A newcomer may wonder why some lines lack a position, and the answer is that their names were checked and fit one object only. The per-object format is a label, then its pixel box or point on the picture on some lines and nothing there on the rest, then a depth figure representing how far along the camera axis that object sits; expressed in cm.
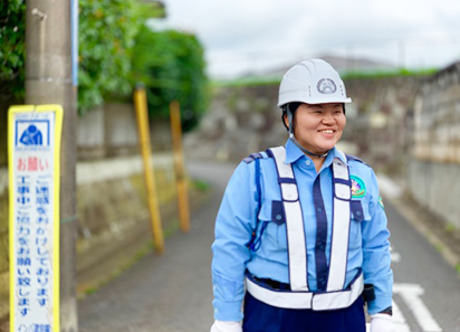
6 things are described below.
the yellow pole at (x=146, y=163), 798
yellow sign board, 356
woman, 242
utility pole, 363
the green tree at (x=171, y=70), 1002
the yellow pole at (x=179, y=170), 1023
